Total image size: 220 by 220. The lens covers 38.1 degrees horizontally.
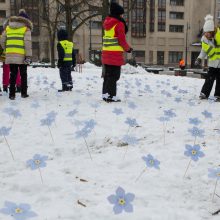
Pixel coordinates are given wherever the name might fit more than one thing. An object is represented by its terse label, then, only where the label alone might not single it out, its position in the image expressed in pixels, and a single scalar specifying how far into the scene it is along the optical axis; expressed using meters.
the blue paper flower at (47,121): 3.71
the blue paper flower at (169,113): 4.22
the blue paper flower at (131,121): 3.67
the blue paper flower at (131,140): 3.32
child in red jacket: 6.25
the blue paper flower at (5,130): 3.28
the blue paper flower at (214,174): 2.34
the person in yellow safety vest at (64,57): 8.16
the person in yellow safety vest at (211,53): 6.98
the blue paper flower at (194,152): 2.63
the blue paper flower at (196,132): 3.34
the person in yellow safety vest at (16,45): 6.46
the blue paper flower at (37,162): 2.48
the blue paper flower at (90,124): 3.46
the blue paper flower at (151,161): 2.51
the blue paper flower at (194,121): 3.68
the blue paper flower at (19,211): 1.70
